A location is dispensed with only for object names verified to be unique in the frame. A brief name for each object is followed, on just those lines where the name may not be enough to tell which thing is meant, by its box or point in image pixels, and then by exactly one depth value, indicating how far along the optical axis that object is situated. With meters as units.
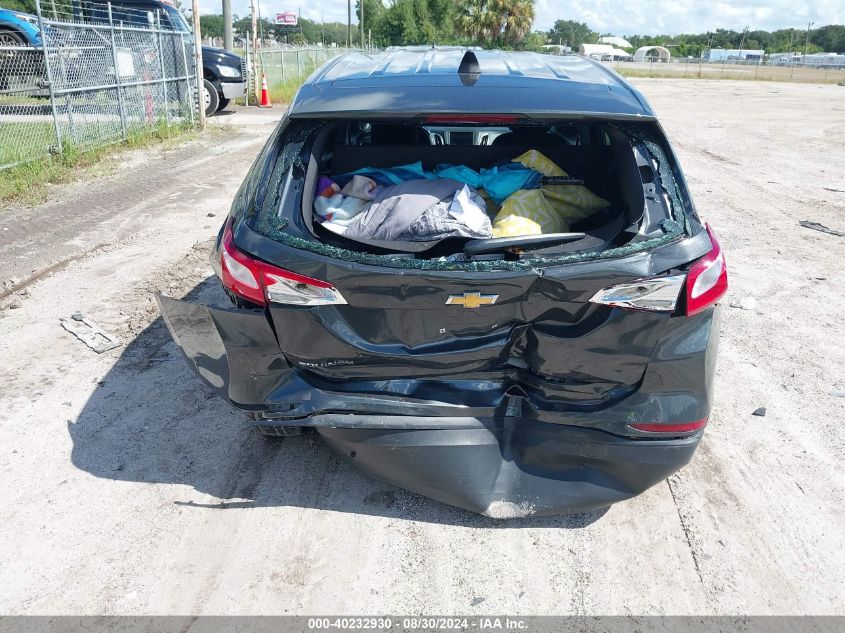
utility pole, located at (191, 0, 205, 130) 13.43
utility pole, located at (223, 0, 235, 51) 19.66
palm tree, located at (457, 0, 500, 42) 42.66
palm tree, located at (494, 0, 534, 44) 42.56
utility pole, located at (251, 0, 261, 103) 18.98
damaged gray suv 2.51
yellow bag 2.95
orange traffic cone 19.08
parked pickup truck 14.89
